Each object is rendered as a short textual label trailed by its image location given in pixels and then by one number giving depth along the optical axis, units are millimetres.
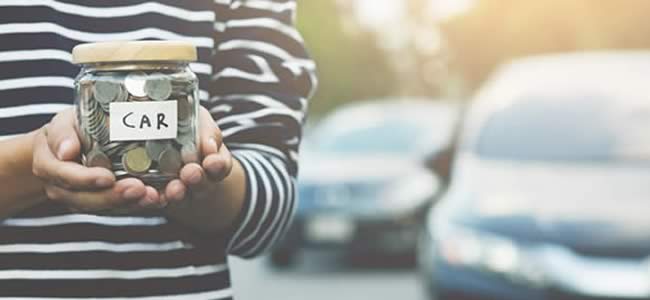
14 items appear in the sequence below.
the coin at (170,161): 1273
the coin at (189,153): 1289
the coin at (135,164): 1268
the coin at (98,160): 1265
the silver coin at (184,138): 1290
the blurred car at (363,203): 12422
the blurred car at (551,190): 6691
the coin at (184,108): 1296
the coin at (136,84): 1282
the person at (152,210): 1518
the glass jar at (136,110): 1270
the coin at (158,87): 1285
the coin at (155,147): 1273
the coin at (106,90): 1281
